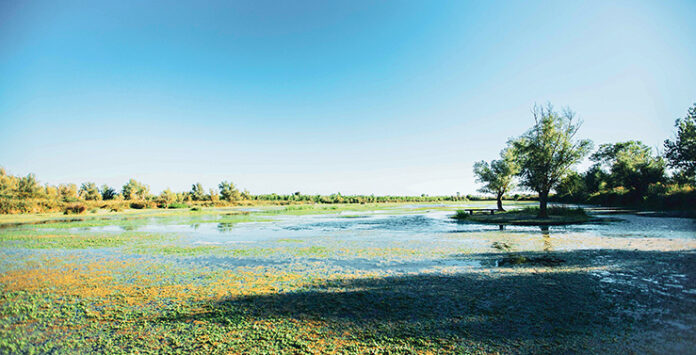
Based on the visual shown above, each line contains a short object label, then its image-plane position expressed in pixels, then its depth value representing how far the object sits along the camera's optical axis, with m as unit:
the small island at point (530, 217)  25.62
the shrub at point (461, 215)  33.00
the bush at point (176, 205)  73.25
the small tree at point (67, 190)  82.02
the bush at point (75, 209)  51.28
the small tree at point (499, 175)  40.66
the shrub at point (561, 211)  29.70
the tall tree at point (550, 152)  26.17
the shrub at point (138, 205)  68.06
